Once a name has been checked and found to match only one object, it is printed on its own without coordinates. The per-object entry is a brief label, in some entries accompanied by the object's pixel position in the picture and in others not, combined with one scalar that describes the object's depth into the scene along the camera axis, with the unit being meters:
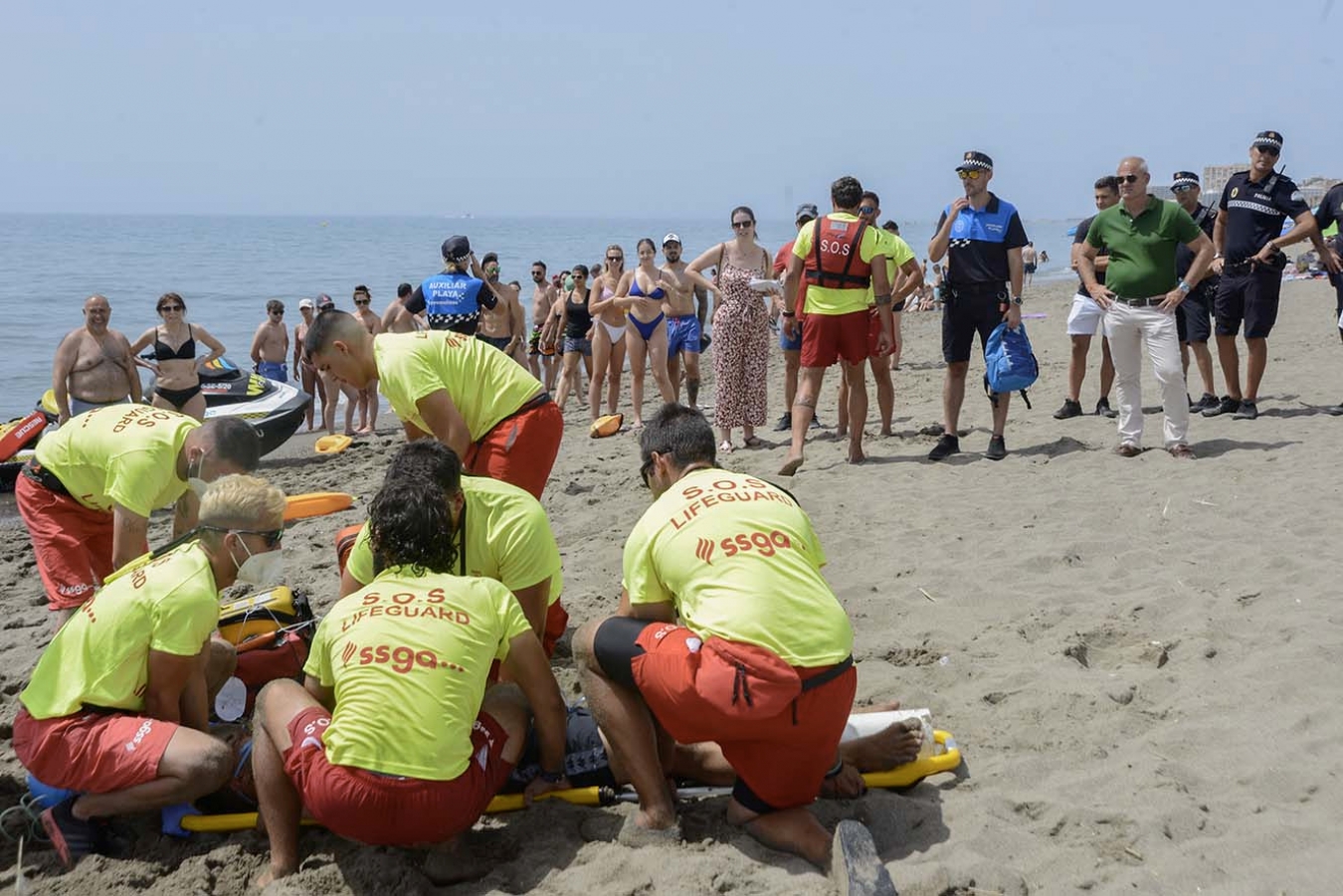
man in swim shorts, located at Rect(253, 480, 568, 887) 3.18
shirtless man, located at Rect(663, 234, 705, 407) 10.47
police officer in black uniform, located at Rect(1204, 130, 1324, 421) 8.34
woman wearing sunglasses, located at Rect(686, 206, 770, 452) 9.13
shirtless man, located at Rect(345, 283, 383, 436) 13.12
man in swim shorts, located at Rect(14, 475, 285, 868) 3.56
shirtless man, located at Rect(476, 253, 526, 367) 11.23
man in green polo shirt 7.33
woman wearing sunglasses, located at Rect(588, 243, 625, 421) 11.54
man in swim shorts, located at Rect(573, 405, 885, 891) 3.21
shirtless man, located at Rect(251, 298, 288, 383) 14.27
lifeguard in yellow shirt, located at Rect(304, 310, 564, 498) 4.57
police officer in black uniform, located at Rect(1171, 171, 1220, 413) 9.00
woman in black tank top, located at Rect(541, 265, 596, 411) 13.49
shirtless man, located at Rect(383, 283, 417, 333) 12.17
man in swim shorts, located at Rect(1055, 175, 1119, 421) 9.32
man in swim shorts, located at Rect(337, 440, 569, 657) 3.93
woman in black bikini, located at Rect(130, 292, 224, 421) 10.05
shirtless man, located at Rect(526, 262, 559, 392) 16.27
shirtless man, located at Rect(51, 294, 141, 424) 8.80
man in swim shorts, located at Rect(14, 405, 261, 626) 4.78
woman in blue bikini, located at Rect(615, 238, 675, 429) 10.42
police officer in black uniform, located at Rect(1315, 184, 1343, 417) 8.33
